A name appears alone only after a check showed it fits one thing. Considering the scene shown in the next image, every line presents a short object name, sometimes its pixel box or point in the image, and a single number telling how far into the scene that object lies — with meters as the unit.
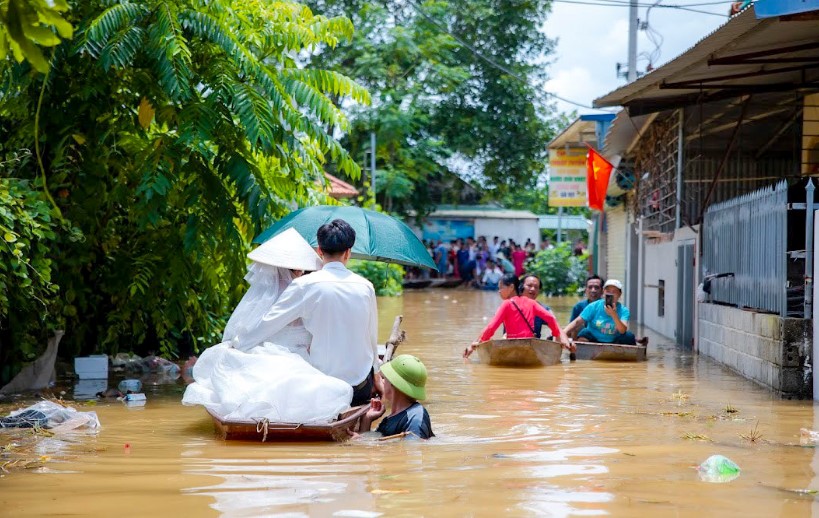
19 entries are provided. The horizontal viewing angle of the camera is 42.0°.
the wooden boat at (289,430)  7.45
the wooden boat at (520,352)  13.51
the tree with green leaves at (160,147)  10.34
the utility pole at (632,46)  25.73
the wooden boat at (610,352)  14.60
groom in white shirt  7.80
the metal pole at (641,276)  23.42
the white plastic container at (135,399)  9.99
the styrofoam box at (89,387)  10.59
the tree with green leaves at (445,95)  38.09
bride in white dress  7.50
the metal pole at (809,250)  10.59
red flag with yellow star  22.56
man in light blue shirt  14.59
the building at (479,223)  46.47
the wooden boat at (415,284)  40.64
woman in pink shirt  13.93
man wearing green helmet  7.40
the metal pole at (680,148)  16.28
